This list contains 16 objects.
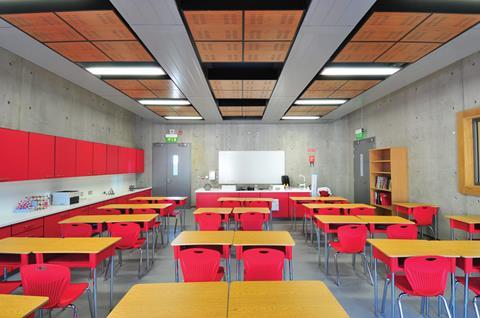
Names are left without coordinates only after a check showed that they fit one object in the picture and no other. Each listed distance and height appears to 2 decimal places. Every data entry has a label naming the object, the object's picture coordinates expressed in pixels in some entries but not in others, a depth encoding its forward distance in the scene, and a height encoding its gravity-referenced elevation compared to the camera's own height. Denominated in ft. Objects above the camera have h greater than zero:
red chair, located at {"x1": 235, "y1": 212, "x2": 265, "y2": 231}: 15.29 -3.01
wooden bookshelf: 21.20 -0.86
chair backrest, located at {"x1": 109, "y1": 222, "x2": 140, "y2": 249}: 12.77 -2.99
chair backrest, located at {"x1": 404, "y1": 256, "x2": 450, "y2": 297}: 7.84 -3.11
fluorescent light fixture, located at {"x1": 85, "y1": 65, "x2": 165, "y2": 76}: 15.93 +5.79
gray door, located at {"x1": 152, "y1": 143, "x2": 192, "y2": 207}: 33.86 -0.35
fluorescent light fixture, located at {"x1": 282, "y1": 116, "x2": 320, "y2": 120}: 31.24 +5.63
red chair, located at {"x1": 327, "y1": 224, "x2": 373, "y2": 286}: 12.12 -3.17
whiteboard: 33.94 -0.02
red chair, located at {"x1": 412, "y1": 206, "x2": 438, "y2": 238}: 17.42 -3.12
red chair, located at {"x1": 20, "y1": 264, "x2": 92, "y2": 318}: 7.19 -2.95
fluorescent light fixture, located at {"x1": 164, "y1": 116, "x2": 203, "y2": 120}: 30.81 +5.62
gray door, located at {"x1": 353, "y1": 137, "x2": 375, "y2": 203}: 26.72 -0.30
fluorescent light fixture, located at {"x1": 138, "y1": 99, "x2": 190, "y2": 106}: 23.54 +5.72
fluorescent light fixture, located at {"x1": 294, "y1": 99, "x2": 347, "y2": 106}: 23.82 +5.72
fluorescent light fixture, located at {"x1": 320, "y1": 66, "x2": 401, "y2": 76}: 16.15 +5.78
